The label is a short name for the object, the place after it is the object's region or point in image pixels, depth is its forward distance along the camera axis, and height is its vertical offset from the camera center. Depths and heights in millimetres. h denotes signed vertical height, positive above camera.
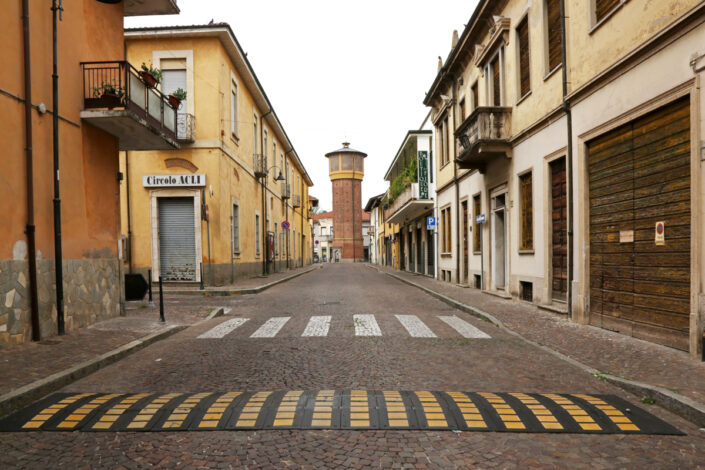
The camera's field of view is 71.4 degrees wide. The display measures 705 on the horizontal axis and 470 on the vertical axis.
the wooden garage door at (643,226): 6348 -30
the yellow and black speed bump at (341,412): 3916 -1584
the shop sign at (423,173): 24406 +2706
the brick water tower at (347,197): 69250 +4441
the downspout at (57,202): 7738 +486
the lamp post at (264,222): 27312 +449
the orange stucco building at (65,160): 6852 +1188
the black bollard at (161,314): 9266 -1566
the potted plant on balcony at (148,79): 10898 +3444
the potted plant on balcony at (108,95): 8844 +2485
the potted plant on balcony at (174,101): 13542 +3659
